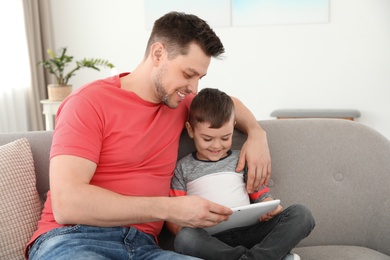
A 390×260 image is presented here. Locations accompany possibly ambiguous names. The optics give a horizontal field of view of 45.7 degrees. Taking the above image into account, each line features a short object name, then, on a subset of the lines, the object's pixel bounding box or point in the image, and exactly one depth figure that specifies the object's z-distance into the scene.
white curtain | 4.03
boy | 1.42
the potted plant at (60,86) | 3.86
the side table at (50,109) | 3.89
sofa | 1.66
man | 1.29
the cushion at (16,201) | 1.42
